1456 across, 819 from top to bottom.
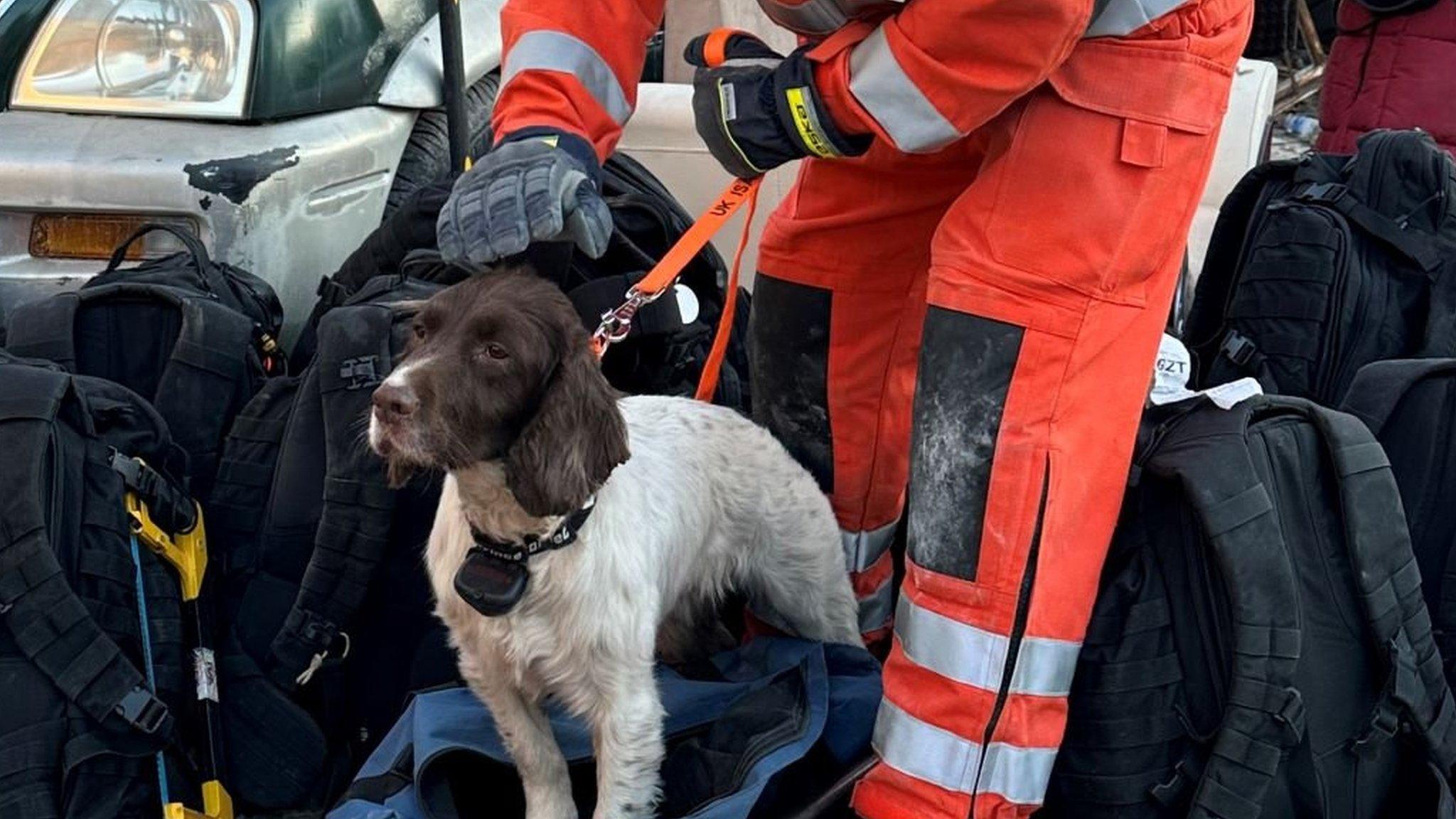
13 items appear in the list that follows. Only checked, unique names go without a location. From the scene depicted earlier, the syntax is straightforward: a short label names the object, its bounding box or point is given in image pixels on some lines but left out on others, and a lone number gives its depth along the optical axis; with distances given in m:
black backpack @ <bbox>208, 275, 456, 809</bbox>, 2.96
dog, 2.36
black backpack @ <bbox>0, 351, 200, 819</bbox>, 2.63
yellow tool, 2.88
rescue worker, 2.38
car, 3.76
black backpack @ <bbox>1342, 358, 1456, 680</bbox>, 2.81
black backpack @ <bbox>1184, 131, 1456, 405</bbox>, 3.59
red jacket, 4.66
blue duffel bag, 2.62
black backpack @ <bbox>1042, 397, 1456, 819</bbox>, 2.44
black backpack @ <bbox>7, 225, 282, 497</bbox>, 3.27
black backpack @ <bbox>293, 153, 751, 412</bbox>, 3.51
